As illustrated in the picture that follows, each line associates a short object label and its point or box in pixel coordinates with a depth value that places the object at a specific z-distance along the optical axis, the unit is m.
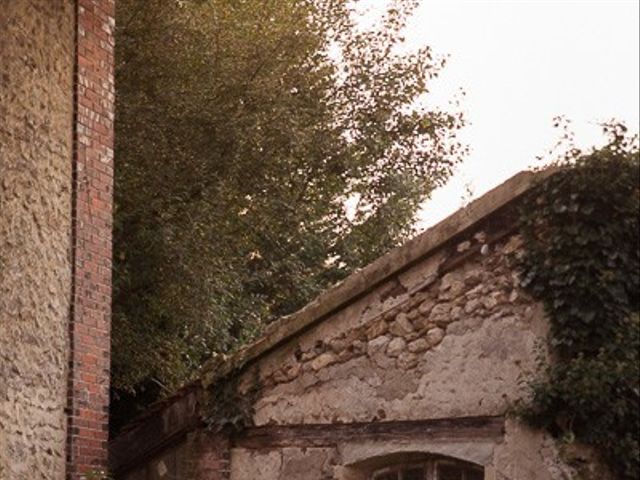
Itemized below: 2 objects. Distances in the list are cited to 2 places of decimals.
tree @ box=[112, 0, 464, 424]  13.98
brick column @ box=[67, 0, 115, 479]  9.70
